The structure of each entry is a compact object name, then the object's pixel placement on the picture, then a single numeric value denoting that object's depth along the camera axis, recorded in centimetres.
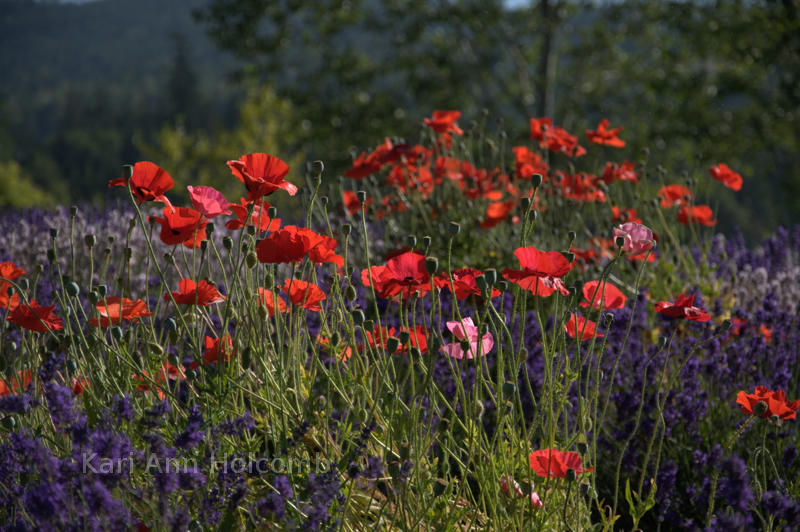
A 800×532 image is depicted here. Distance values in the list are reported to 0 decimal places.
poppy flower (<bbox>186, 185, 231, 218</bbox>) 374
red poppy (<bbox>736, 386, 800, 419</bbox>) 371
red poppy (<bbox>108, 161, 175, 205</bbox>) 374
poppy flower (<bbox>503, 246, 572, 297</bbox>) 364
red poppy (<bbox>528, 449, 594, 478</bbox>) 364
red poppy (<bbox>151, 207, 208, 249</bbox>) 375
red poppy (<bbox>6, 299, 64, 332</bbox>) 372
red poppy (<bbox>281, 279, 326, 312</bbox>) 374
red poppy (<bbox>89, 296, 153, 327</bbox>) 377
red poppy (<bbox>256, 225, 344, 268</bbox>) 369
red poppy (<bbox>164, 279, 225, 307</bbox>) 375
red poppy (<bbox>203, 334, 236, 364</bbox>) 378
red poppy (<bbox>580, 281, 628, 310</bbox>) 377
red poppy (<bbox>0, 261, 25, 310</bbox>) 382
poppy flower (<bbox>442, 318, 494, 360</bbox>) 371
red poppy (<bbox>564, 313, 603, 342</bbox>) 376
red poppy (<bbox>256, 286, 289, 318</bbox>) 378
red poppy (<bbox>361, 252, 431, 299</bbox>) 369
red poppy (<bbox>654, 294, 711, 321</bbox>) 375
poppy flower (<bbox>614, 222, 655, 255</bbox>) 375
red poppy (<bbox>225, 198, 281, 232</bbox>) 382
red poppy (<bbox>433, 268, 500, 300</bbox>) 373
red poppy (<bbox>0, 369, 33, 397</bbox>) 377
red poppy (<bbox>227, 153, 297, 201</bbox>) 372
